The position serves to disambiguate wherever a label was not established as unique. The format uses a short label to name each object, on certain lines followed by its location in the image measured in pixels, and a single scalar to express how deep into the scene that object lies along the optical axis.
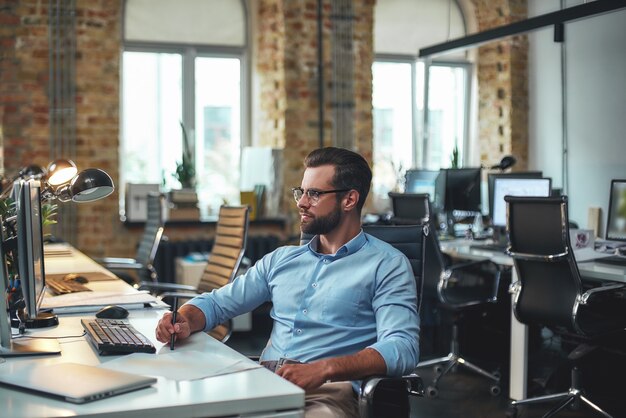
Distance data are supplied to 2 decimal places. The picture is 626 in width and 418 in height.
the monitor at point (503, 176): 5.77
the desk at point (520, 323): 4.14
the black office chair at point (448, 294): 5.05
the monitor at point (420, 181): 6.58
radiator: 6.89
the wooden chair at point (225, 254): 4.32
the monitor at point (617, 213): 4.79
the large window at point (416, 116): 8.27
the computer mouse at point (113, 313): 2.79
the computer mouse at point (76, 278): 3.73
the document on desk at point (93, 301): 3.01
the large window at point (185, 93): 7.34
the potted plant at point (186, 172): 7.00
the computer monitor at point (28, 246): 2.24
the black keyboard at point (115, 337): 2.25
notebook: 1.76
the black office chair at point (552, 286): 4.05
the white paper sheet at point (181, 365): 2.01
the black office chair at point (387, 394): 2.17
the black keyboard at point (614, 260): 4.39
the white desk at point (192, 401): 1.69
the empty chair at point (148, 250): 5.51
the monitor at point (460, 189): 6.29
